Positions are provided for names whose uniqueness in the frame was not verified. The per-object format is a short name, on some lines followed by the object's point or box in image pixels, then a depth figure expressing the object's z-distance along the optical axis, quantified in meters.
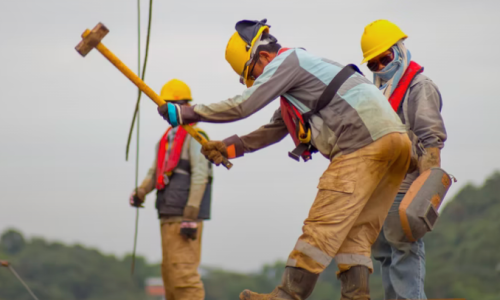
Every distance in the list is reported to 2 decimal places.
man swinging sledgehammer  9.50
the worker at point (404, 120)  11.29
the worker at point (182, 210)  16.57
